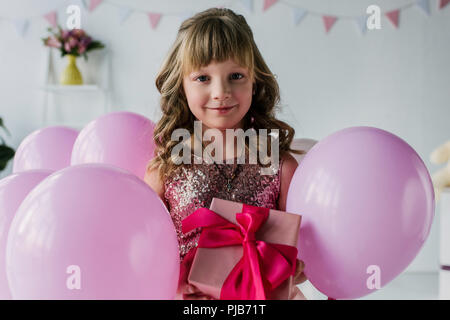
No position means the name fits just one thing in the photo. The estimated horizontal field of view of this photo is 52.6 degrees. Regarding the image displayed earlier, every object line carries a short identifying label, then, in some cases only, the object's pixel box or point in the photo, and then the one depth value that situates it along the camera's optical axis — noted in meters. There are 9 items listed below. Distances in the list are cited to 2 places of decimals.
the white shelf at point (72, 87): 2.95
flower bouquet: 2.91
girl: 1.08
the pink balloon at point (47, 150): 1.48
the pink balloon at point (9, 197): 0.86
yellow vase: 2.95
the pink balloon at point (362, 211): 0.83
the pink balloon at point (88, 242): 0.67
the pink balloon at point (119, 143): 1.21
